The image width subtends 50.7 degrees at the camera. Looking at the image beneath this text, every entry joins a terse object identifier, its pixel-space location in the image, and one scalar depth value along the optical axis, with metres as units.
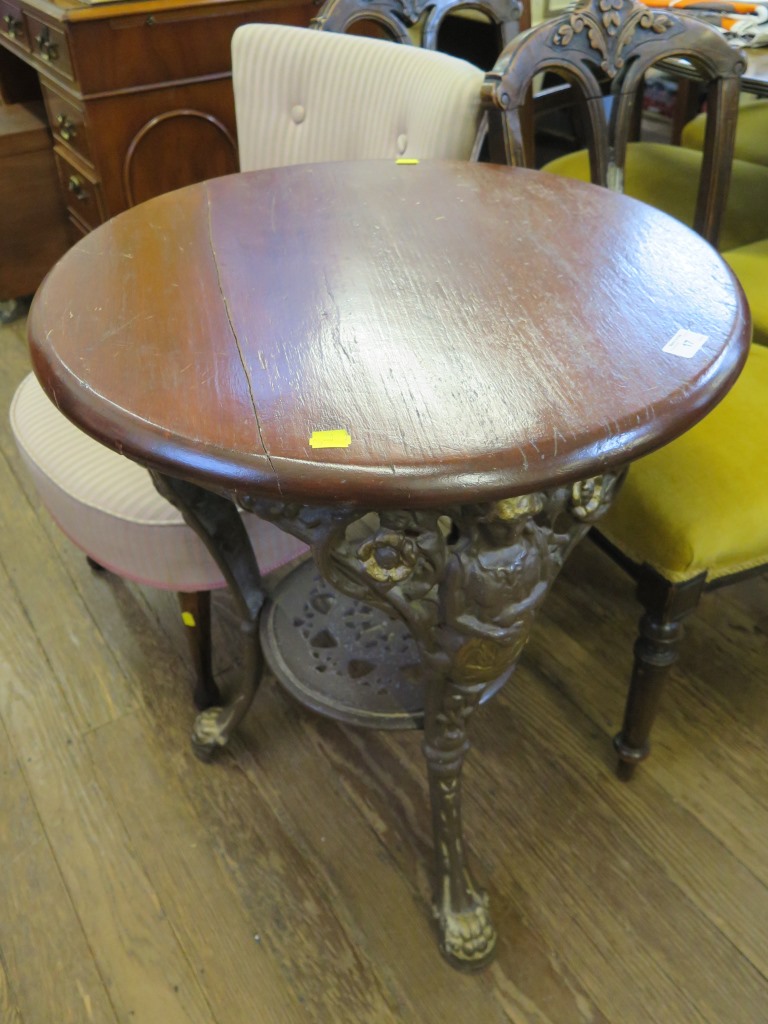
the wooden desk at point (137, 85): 1.59
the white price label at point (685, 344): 0.65
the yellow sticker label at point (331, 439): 0.57
